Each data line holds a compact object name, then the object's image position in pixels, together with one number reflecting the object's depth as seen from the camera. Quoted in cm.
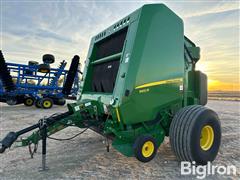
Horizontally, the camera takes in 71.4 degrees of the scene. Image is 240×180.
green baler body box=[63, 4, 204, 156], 219
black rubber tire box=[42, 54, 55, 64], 810
